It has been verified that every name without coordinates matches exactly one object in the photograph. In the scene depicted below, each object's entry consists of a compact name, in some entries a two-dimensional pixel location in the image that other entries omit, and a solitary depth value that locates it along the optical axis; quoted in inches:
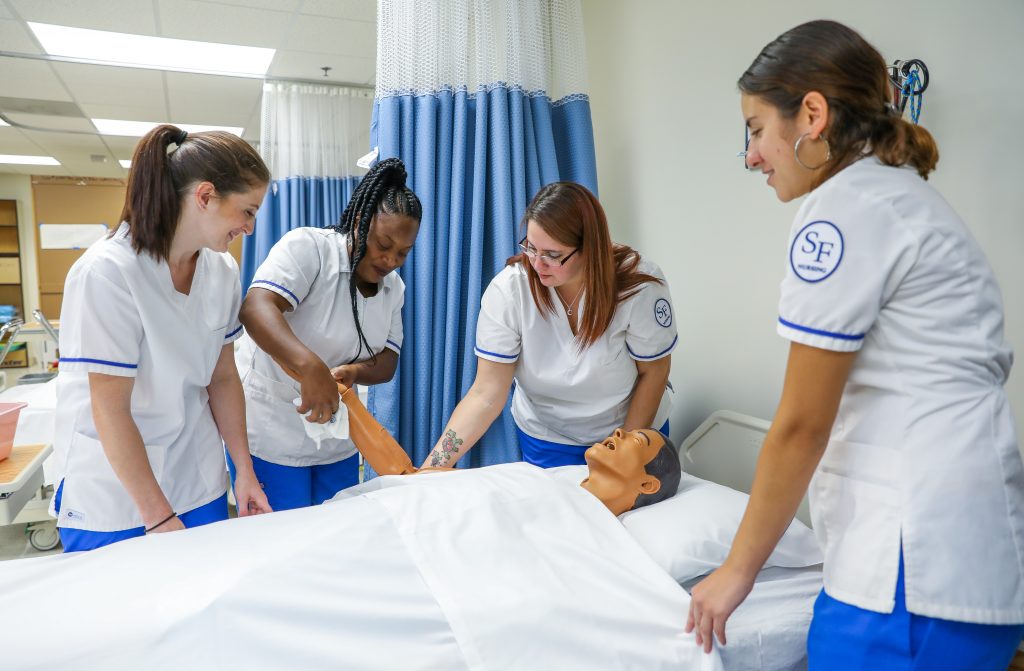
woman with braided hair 66.4
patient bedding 37.1
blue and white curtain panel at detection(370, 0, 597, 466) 81.3
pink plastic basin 73.6
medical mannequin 58.3
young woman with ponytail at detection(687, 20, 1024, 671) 31.4
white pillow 50.2
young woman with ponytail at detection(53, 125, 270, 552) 47.7
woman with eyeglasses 66.0
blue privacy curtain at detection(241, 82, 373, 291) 171.2
